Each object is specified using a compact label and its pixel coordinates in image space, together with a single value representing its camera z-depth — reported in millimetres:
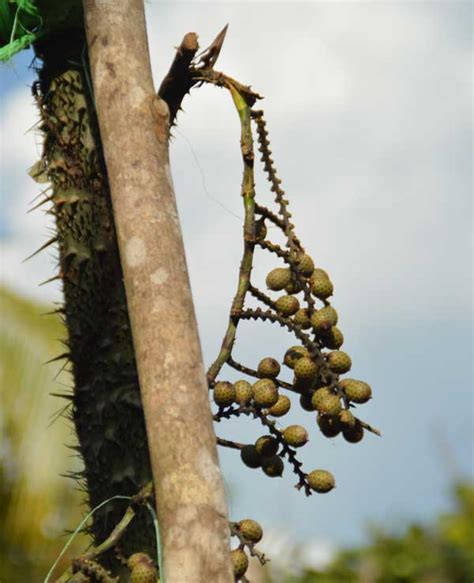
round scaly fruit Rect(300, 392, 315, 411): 4248
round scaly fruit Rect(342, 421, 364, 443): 4169
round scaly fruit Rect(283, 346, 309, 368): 4198
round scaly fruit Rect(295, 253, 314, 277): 4419
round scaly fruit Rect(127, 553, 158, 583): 3672
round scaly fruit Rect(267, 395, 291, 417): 4148
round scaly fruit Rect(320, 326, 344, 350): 4284
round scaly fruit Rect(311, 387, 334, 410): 4119
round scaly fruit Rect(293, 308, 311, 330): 4298
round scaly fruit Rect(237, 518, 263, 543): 3915
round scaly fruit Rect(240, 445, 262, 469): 4173
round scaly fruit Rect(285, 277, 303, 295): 4430
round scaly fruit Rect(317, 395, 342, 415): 4062
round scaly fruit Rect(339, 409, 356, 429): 4076
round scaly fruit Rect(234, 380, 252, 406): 4094
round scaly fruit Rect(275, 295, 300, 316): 4319
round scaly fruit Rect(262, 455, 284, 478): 4165
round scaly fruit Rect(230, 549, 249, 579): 3783
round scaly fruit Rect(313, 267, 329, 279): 4448
